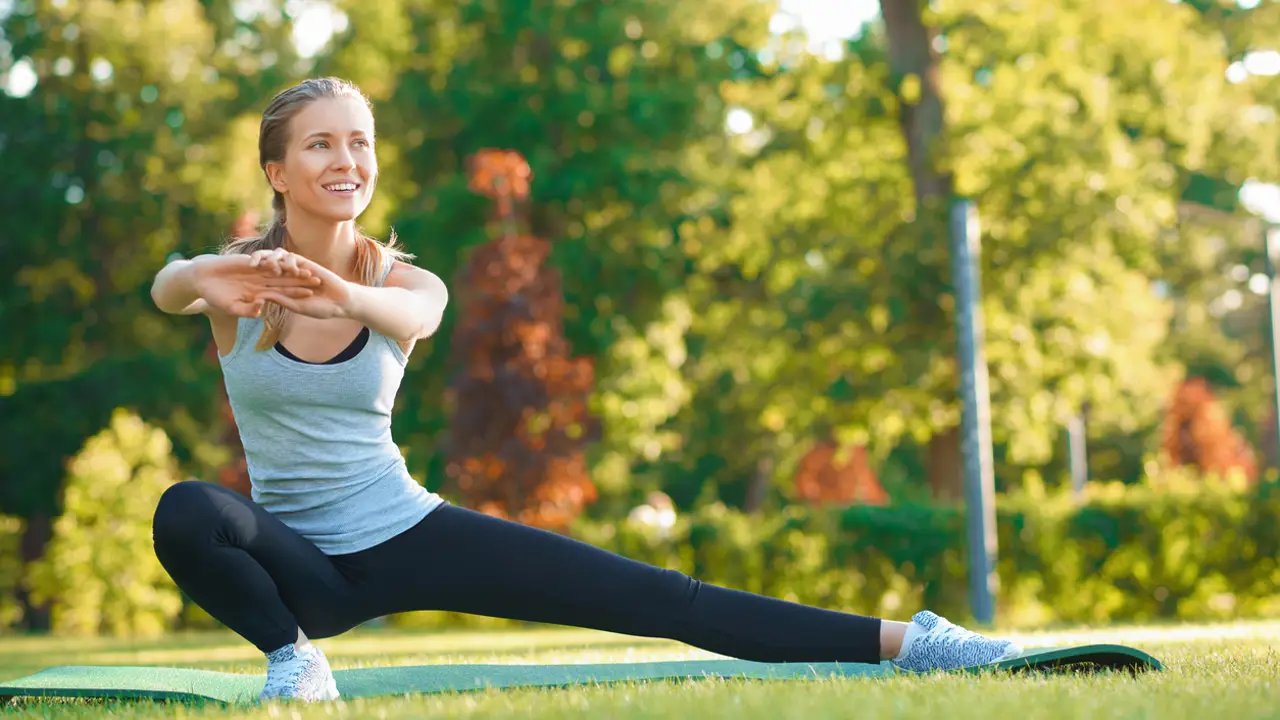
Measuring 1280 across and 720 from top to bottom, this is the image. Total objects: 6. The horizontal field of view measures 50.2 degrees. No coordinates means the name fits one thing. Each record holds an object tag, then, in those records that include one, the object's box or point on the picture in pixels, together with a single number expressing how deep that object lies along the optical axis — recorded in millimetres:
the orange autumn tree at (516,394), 15391
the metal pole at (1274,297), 16031
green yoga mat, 4094
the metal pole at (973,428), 12047
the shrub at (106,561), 15234
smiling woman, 3615
